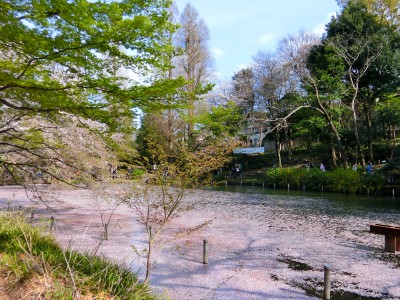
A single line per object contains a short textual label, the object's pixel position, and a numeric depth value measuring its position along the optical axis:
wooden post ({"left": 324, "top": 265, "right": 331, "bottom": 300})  4.76
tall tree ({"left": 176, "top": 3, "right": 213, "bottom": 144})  31.70
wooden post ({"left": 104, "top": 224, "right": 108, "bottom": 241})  8.10
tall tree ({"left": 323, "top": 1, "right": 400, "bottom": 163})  22.23
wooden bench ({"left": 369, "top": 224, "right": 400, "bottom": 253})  7.48
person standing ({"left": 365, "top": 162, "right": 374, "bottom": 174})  21.83
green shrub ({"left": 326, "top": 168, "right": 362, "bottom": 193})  20.94
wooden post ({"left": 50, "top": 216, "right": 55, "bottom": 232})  8.14
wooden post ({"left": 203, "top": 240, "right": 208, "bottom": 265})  6.68
